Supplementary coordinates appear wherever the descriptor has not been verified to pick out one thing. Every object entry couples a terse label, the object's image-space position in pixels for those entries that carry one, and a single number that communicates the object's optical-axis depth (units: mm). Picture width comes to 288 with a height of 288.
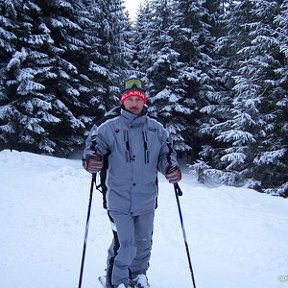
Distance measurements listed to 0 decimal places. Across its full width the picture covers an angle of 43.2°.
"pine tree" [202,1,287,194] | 13562
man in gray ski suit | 3508
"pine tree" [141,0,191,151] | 19078
